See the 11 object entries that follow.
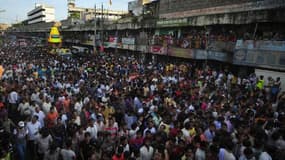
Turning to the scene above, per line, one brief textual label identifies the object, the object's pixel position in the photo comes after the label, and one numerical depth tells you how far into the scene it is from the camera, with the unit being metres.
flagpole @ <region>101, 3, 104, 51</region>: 40.94
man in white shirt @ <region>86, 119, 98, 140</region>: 7.61
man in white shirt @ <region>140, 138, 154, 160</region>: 6.45
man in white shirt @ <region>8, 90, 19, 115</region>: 10.75
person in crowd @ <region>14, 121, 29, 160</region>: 7.22
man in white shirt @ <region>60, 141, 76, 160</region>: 6.52
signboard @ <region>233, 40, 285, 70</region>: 15.15
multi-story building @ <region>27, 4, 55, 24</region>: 134.12
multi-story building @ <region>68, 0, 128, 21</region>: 71.97
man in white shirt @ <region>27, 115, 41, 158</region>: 7.68
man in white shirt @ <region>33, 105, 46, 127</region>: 8.70
